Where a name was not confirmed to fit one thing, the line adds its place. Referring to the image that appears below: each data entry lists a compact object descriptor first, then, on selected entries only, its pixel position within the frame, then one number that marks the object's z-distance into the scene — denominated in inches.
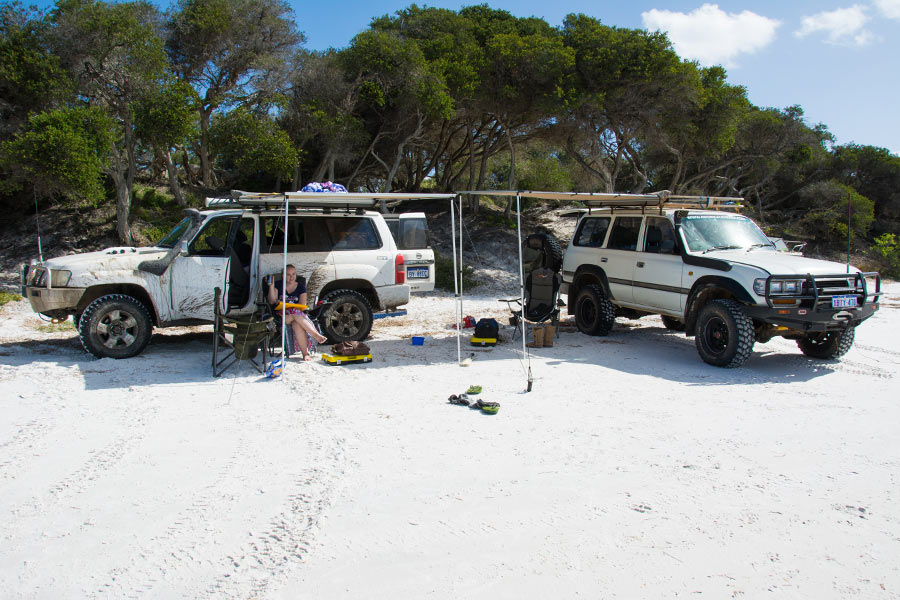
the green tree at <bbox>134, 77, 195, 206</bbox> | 567.2
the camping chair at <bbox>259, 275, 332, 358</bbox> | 301.8
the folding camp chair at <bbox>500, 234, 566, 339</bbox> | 371.6
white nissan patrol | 291.4
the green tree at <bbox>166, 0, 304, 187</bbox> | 701.9
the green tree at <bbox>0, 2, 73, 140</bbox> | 550.9
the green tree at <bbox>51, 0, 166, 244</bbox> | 562.3
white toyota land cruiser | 282.4
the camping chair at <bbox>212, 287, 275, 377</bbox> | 275.9
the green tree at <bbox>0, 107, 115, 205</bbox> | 513.3
